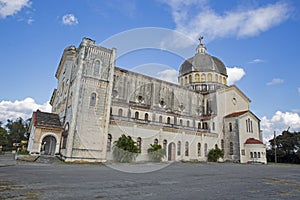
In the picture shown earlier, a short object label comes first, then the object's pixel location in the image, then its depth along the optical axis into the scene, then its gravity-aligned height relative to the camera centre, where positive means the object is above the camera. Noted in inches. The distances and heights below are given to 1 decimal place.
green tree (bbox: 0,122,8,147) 2076.8 +41.4
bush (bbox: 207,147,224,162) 1457.9 -19.8
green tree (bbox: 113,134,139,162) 1029.8 -5.0
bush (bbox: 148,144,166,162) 1169.4 -15.8
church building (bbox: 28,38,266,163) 981.8 +216.0
